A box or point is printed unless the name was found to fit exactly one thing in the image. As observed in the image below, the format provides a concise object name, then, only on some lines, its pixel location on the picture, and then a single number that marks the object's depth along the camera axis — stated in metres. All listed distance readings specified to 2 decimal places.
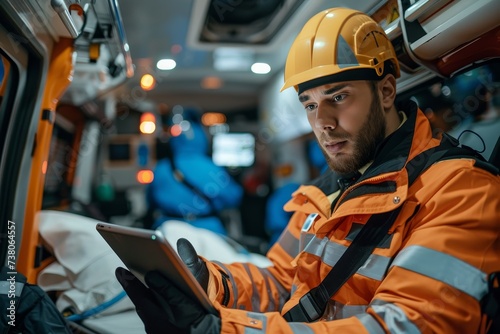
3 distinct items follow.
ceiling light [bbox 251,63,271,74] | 4.42
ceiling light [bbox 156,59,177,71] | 4.20
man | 1.17
